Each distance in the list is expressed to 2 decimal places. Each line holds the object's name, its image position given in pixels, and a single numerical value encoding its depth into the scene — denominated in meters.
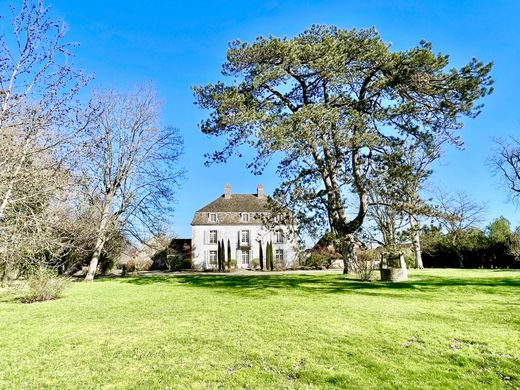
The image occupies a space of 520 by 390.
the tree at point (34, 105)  5.78
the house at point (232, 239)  38.53
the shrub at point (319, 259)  32.75
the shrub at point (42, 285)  11.35
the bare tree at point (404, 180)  13.37
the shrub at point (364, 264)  16.78
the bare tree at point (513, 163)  29.57
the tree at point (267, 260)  34.59
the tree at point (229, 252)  36.23
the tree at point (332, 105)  12.68
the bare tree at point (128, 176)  22.20
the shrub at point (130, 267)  35.25
